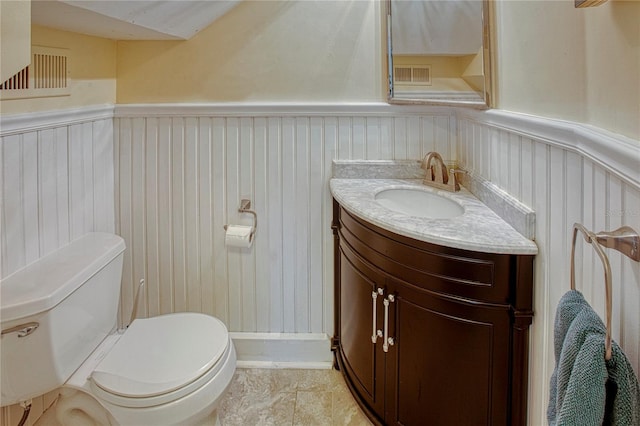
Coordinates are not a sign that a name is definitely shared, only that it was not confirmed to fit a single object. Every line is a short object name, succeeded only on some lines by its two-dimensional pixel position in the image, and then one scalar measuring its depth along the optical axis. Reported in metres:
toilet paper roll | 2.01
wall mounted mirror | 1.63
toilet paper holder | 2.11
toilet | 1.28
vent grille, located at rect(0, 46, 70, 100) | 1.46
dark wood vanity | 1.24
